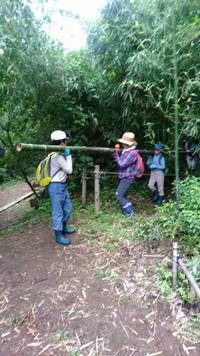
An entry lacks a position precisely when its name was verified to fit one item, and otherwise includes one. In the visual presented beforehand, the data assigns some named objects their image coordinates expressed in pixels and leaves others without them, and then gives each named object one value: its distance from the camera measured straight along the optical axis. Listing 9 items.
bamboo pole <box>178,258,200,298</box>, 2.18
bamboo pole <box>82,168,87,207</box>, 5.09
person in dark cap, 4.86
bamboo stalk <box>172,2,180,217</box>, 3.00
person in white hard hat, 3.71
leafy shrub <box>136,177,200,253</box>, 3.11
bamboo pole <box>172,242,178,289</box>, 2.61
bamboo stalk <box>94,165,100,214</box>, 4.50
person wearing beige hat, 4.40
